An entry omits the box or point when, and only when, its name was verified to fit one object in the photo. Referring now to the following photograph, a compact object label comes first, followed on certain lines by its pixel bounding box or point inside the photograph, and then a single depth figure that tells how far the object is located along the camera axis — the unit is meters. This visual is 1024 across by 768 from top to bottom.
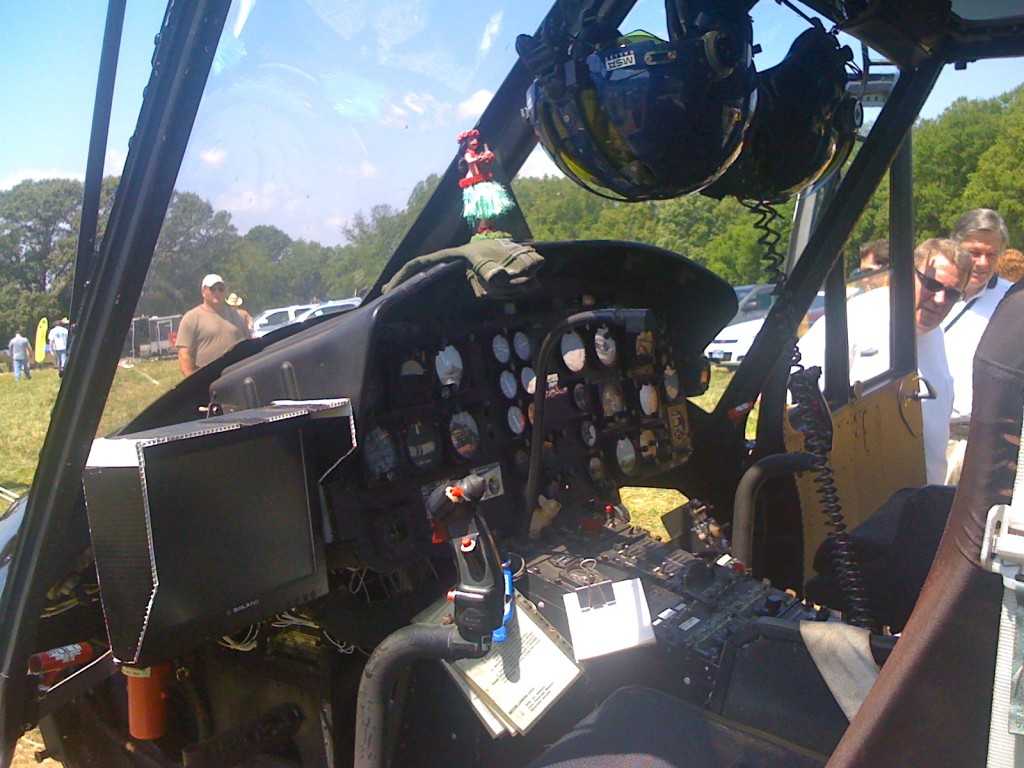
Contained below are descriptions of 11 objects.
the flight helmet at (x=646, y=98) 1.71
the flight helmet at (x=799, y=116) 2.12
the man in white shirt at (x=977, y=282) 3.91
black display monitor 1.43
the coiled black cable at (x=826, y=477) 1.98
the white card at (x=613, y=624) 1.53
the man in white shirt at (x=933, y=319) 3.33
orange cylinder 1.92
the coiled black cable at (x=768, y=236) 2.40
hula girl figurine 2.06
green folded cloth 1.78
